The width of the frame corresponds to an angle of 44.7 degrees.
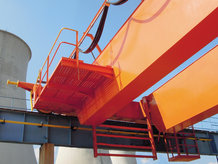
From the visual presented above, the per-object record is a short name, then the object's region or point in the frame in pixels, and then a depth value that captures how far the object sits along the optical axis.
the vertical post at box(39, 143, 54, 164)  7.80
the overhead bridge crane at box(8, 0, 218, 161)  4.82
